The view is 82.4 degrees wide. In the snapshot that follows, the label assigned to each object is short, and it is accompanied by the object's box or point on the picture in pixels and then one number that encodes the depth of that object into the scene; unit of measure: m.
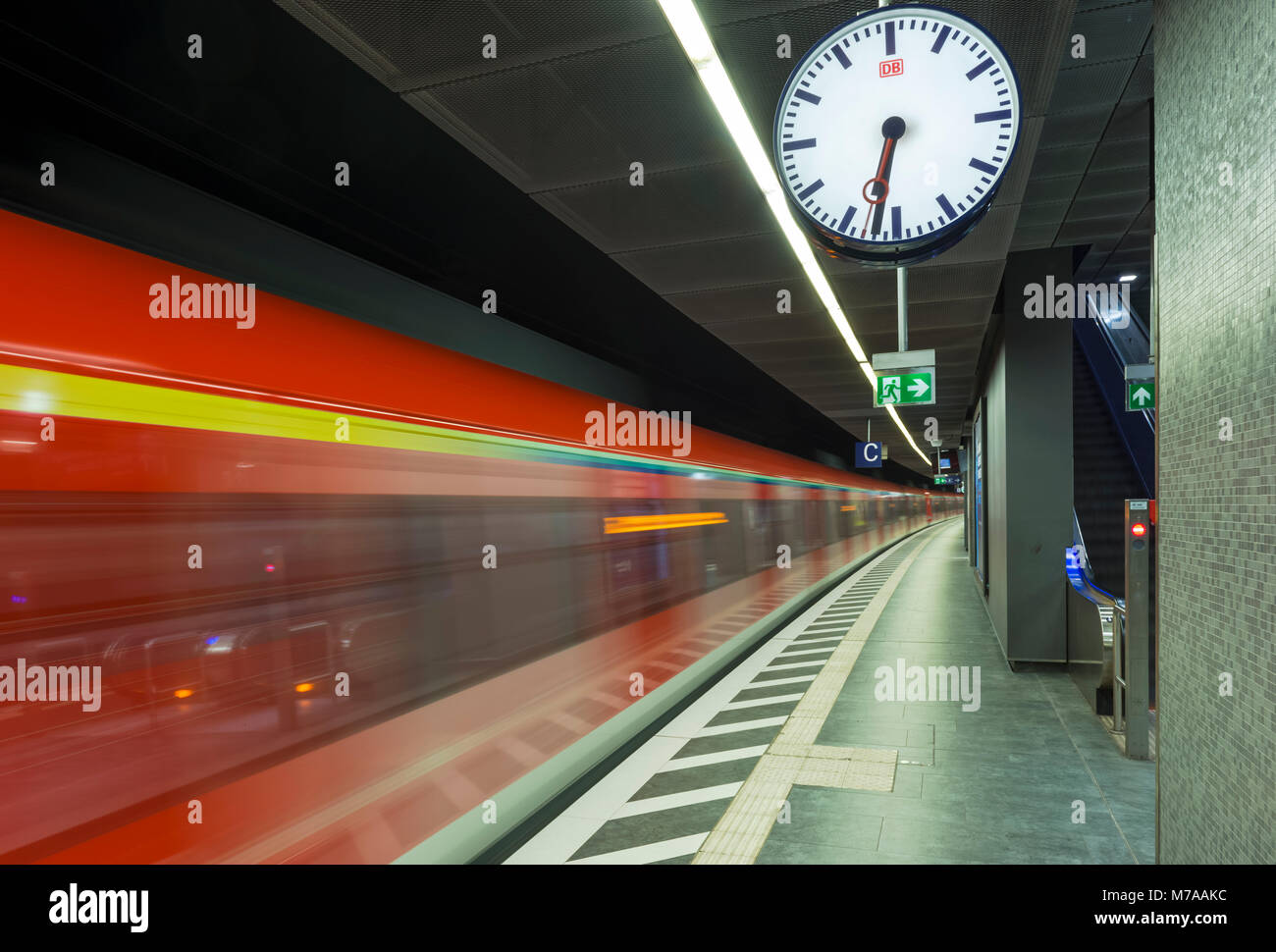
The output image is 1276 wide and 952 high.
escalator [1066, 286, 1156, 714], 9.27
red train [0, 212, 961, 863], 1.71
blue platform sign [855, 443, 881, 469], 19.59
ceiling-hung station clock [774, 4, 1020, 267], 2.39
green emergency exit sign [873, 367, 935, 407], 6.20
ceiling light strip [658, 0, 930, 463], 2.88
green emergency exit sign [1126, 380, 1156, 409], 6.79
